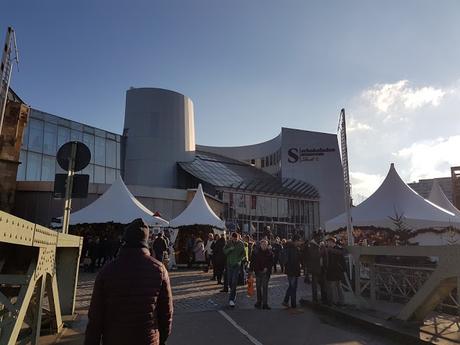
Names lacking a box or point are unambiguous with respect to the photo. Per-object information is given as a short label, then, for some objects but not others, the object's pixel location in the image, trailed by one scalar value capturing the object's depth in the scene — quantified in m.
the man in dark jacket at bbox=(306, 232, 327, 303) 10.22
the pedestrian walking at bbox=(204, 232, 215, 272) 18.95
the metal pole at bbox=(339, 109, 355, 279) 12.93
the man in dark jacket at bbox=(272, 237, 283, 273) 19.61
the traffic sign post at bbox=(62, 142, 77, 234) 7.95
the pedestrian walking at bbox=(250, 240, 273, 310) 10.22
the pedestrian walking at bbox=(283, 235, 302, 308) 10.36
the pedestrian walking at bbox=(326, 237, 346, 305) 9.98
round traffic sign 8.12
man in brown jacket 3.15
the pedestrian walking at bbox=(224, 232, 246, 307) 10.50
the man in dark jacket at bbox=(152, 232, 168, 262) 14.52
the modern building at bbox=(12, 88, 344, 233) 30.58
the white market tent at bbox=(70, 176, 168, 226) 18.92
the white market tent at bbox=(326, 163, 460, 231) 15.88
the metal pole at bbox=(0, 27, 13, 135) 6.88
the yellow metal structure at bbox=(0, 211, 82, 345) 3.33
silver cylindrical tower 40.72
